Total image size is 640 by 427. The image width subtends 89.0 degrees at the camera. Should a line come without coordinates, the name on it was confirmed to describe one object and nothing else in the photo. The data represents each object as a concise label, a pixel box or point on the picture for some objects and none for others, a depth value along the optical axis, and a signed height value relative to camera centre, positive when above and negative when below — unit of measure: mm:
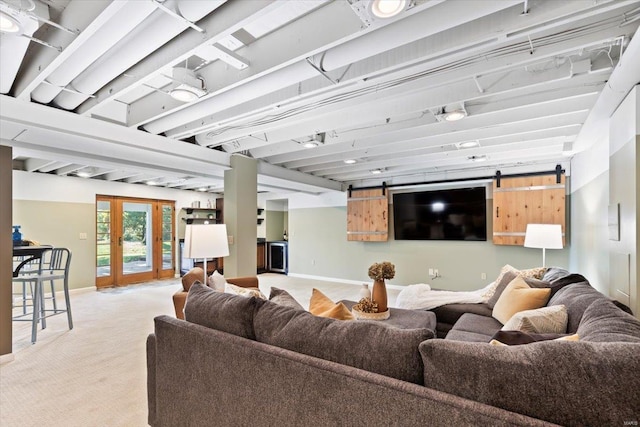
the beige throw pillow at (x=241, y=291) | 2281 -539
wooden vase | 2979 -739
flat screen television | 6117 +11
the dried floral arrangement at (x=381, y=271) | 3001 -517
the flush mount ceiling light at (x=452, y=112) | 2930 +937
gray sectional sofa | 892 -553
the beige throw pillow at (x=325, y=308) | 1863 -584
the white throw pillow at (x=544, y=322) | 2100 -695
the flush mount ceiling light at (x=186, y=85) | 2389 +973
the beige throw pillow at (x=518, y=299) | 2713 -720
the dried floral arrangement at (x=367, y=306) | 2938 -821
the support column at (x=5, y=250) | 3021 -320
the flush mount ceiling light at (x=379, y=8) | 1488 +974
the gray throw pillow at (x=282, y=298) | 2052 -541
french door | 7031 -555
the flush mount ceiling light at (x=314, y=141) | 4035 +937
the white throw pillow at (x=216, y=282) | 2697 -558
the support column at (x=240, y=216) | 4496 -2
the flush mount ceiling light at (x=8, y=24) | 1587 +970
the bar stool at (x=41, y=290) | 3641 -898
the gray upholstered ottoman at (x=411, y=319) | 2744 -919
